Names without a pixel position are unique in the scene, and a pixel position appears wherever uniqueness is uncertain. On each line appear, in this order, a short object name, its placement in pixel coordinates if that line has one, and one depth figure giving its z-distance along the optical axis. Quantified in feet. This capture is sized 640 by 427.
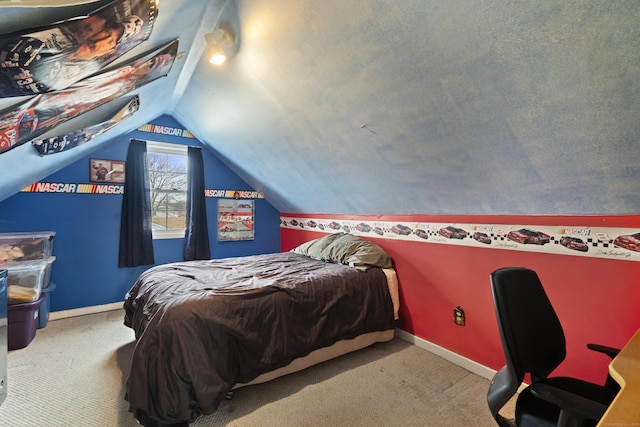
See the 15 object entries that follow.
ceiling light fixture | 6.64
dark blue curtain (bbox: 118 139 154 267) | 12.09
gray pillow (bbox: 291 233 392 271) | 9.32
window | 13.47
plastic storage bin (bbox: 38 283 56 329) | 9.77
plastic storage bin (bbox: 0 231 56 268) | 9.16
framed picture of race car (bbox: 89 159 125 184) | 11.64
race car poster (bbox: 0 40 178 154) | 4.71
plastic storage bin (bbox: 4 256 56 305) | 8.59
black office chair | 3.86
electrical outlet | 7.82
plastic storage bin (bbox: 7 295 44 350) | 8.36
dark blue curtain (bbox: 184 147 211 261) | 13.52
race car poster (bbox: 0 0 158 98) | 3.04
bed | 5.34
